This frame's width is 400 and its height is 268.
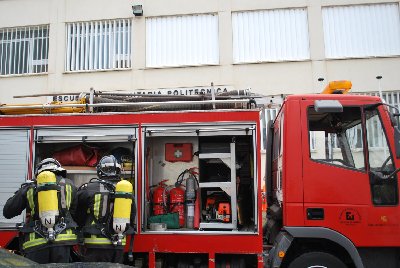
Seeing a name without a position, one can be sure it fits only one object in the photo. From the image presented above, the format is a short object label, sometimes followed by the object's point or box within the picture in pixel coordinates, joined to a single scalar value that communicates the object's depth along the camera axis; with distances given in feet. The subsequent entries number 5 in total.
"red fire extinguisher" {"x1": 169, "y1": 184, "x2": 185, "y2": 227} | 17.87
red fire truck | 15.62
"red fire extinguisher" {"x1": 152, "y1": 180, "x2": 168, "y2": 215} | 18.01
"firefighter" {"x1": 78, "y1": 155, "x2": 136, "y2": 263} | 14.39
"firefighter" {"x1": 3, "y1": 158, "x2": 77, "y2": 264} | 13.58
